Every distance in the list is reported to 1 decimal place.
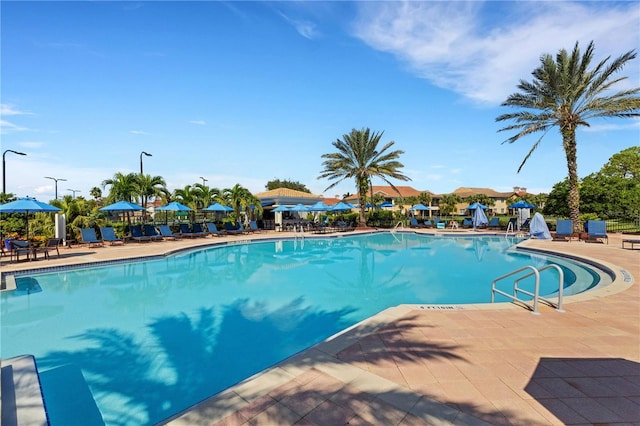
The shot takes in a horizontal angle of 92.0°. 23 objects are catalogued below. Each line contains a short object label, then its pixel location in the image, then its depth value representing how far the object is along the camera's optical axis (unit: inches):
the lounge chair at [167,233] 794.8
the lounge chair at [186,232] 827.6
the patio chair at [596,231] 643.5
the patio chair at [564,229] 691.4
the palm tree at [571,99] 644.1
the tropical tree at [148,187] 888.3
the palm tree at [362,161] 1032.8
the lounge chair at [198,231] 843.0
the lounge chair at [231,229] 939.6
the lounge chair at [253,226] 1020.0
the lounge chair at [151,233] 757.8
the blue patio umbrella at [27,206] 488.2
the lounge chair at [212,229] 865.5
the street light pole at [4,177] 770.1
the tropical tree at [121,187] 859.4
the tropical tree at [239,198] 1025.5
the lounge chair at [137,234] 733.3
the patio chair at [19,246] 466.6
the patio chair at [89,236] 632.4
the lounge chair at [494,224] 1000.2
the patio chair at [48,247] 472.5
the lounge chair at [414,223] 1149.2
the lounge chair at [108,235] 666.8
